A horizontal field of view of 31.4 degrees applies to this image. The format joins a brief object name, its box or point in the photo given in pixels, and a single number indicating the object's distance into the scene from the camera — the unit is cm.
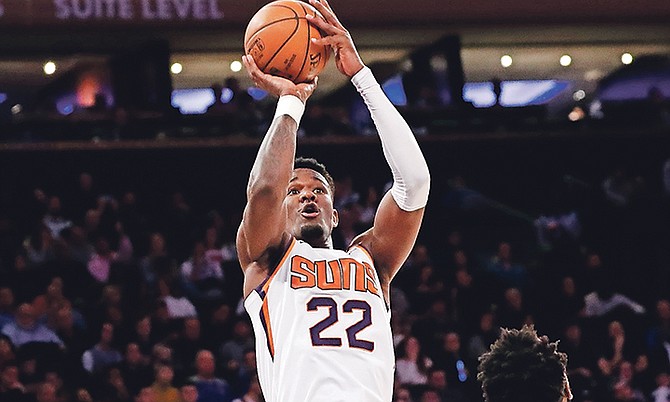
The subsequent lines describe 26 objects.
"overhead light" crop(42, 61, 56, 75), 1852
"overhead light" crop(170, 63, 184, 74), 1870
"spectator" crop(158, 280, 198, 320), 1260
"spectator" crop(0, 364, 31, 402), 1081
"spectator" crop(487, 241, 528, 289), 1431
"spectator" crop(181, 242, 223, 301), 1314
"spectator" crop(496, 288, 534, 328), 1328
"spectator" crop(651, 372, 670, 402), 1251
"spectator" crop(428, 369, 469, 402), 1191
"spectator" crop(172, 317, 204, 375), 1205
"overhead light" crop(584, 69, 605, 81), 2099
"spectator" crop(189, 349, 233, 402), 1129
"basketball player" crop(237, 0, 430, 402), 438
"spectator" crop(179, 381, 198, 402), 1099
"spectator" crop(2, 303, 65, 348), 1177
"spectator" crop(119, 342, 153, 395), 1140
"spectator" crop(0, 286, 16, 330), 1218
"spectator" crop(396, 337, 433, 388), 1196
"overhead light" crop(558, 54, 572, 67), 1975
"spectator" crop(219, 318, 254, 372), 1208
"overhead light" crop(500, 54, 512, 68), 1938
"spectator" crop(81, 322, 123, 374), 1159
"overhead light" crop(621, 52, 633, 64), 1947
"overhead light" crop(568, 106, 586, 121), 1683
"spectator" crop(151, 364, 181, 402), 1109
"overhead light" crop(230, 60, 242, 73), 1902
